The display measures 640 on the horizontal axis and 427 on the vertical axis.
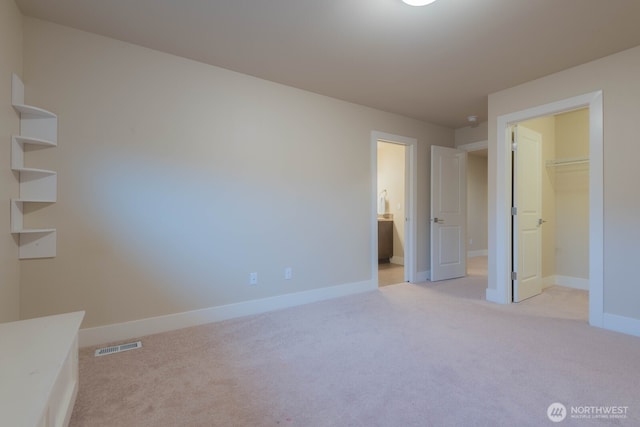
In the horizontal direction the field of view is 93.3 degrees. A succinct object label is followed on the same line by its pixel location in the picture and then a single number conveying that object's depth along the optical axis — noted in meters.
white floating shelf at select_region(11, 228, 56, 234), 2.02
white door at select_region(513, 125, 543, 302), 3.44
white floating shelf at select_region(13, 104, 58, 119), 2.01
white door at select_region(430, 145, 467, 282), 4.50
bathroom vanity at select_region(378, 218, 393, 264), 5.92
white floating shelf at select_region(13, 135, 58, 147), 2.01
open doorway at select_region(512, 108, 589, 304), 3.59
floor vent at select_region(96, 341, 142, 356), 2.22
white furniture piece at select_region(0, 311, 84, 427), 0.90
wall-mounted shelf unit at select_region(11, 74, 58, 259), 2.02
